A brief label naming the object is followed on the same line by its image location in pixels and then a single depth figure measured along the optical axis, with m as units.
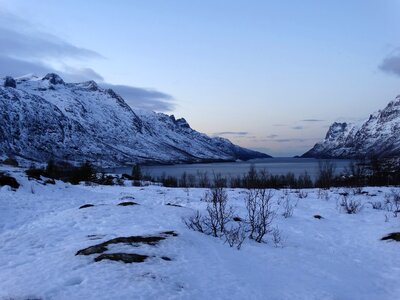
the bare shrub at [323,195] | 30.17
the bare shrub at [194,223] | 14.59
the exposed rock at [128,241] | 10.46
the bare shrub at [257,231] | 14.52
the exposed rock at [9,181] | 25.64
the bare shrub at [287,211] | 21.28
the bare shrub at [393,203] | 22.72
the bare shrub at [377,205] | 25.45
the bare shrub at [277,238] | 14.32
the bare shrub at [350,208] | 23.28
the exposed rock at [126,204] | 20.04
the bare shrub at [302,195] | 32.31
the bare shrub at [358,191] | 34.43
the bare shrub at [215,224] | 14.38
